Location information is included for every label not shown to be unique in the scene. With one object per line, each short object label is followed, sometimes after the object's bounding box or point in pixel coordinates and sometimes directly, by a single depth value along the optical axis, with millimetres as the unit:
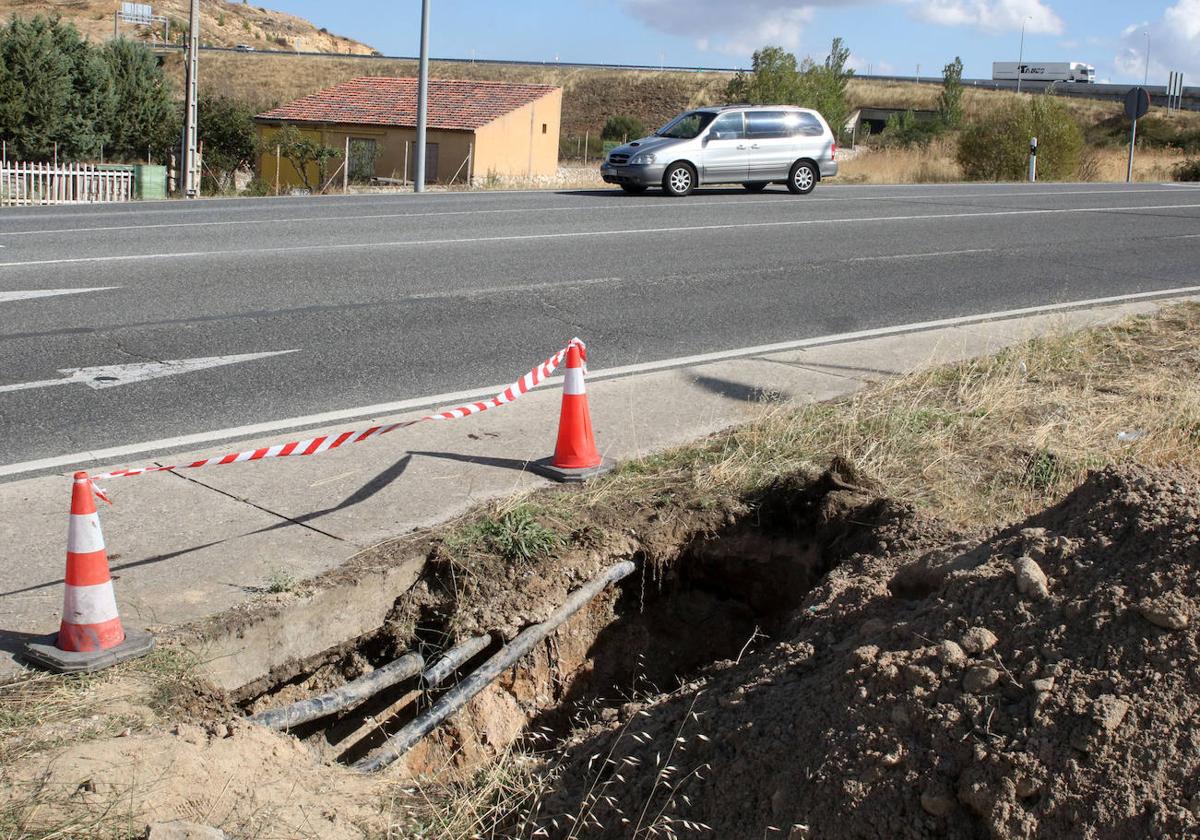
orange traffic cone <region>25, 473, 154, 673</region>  3531
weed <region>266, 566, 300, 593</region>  4078
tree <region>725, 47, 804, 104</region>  42281
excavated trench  4074
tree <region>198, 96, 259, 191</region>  38406
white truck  82750
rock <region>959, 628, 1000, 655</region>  2816
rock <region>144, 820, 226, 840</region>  2566
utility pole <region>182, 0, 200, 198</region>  26062
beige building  40875
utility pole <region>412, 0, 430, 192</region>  24844
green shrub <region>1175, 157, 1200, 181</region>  32875
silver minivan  20422
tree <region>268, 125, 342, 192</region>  36094
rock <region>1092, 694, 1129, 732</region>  2531
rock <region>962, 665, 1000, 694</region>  2713
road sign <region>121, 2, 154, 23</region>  92250
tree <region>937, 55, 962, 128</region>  61531
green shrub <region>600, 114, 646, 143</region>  70000
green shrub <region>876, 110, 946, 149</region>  54319
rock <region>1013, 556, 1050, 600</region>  2891
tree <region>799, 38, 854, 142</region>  43906
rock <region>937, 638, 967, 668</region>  2799
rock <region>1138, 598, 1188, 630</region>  2633
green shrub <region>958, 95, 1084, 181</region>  30000
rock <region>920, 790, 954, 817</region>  2592
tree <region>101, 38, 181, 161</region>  40656
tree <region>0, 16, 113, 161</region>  37094
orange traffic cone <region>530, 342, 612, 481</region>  5359
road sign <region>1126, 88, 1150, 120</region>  31706
